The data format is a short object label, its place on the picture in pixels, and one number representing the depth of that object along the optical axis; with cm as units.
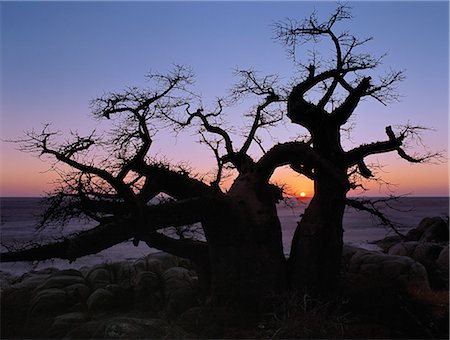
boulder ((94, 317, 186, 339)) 783
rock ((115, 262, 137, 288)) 1332
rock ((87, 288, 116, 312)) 1119
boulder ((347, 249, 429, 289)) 1113
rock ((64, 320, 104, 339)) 832
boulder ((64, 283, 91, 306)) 1167
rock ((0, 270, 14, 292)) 1544
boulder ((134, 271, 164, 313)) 1133
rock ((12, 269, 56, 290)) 1264
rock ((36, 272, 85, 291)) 1216
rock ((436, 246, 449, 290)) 1291
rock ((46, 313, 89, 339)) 926
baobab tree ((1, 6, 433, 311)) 903
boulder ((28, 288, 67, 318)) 1089
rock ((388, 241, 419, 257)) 1945
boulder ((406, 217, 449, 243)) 2601
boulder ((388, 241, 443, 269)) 1809
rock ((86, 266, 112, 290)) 1259
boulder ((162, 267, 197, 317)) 1091
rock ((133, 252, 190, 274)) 1450
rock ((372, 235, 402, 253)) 2830
